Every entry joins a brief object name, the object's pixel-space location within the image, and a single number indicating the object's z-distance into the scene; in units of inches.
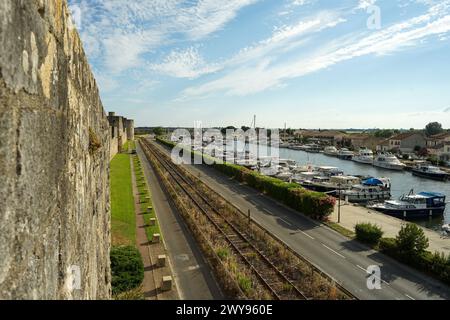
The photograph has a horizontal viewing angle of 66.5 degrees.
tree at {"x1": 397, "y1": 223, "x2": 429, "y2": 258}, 683.1
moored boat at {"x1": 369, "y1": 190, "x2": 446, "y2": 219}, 1282.0
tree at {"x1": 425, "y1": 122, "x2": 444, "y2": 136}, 4997.5
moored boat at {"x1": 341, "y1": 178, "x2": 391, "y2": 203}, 1514.5
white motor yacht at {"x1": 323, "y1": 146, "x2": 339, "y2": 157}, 3623.5
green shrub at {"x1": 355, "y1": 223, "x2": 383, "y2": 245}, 789.5
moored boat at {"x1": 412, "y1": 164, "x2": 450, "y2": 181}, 2149.4
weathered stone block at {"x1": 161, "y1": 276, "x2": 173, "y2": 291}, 527.5
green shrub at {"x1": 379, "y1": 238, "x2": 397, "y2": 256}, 719.7
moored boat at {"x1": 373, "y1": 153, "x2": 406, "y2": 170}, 2536.9
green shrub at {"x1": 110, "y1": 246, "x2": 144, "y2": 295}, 507.8
